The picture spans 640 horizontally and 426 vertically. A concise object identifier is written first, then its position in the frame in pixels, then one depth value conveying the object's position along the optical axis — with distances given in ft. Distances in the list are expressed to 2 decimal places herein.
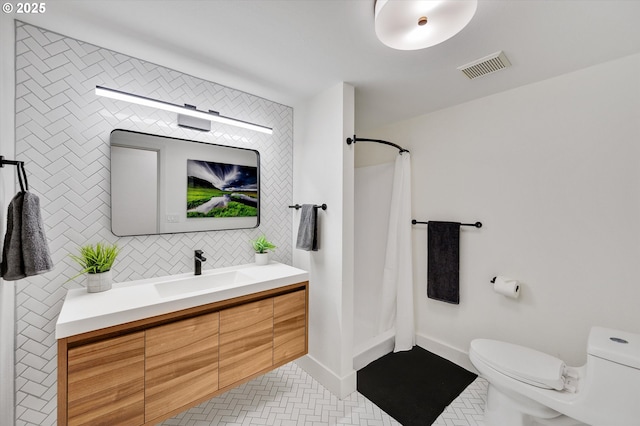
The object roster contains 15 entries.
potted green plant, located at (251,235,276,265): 7.21
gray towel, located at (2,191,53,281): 3.63
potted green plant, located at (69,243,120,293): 4.86
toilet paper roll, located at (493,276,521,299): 6.31
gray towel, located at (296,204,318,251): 6.83
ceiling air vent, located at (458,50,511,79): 5.23
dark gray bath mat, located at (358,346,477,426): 5.85
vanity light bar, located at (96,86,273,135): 5.11
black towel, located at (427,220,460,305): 7.55
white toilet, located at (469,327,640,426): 4.04
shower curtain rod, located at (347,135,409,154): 6.54
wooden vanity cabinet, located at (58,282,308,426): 3.77
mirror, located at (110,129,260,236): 5.44
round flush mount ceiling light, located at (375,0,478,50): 3.41
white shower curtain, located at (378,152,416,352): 8.29
